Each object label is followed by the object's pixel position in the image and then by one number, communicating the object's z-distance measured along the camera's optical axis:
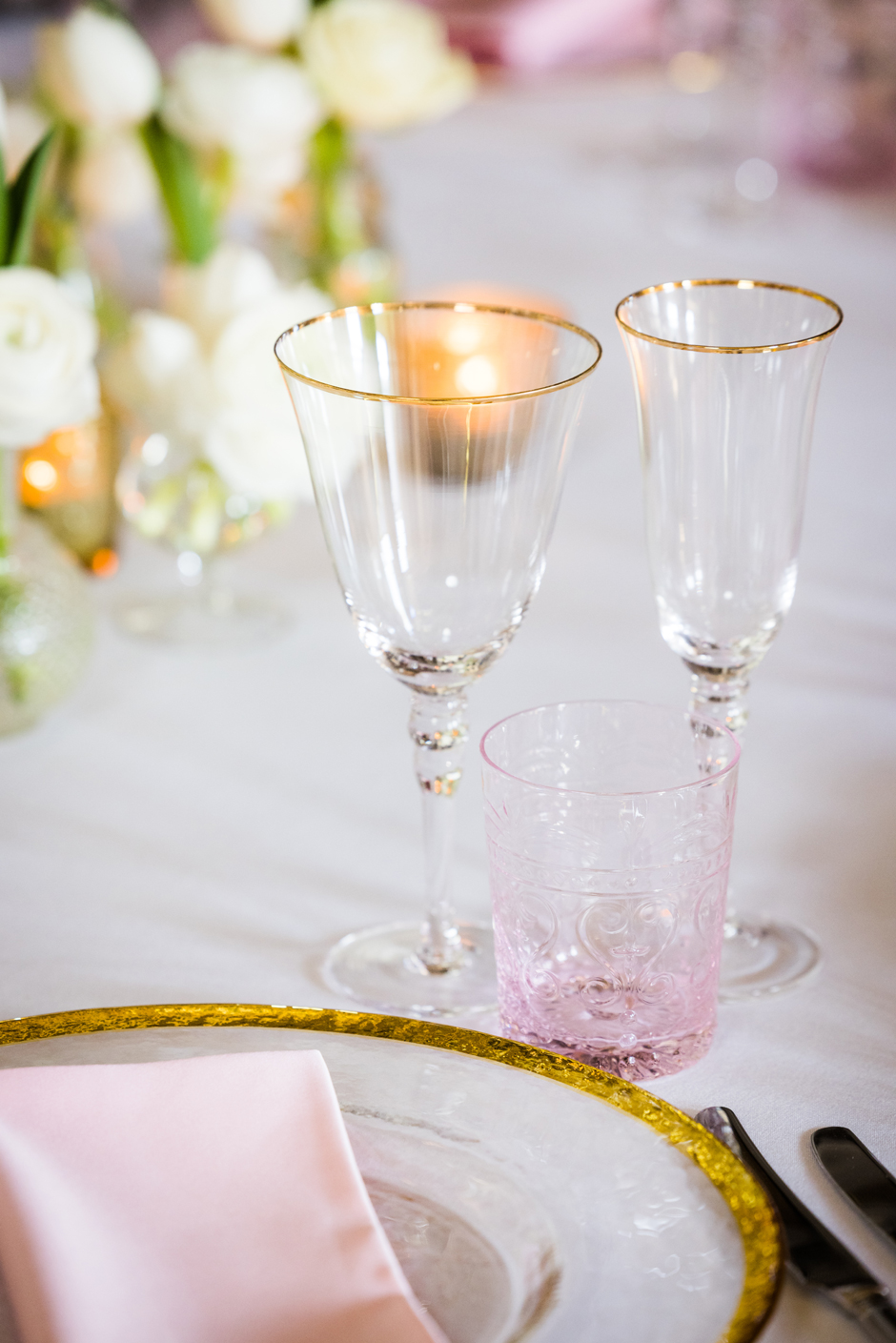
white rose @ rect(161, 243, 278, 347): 1.28
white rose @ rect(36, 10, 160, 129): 1.31
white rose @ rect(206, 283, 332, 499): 1.25
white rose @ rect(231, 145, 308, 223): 1.42
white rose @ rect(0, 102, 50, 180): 1.36
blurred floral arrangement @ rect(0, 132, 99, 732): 1.17
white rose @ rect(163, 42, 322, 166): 1.31
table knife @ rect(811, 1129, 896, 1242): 0.95
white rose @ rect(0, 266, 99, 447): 1.16
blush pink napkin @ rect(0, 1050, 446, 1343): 0.91
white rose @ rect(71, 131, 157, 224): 1.51
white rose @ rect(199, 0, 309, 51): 1.35
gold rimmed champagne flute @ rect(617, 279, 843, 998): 1.04
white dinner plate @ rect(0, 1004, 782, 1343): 0.91
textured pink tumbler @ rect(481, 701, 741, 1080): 0.99
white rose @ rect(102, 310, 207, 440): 1.26
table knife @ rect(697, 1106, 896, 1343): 0.92
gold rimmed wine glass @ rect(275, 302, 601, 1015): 1.00
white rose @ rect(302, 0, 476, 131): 1.38
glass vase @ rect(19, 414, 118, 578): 1.33
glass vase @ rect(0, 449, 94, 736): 1.22
